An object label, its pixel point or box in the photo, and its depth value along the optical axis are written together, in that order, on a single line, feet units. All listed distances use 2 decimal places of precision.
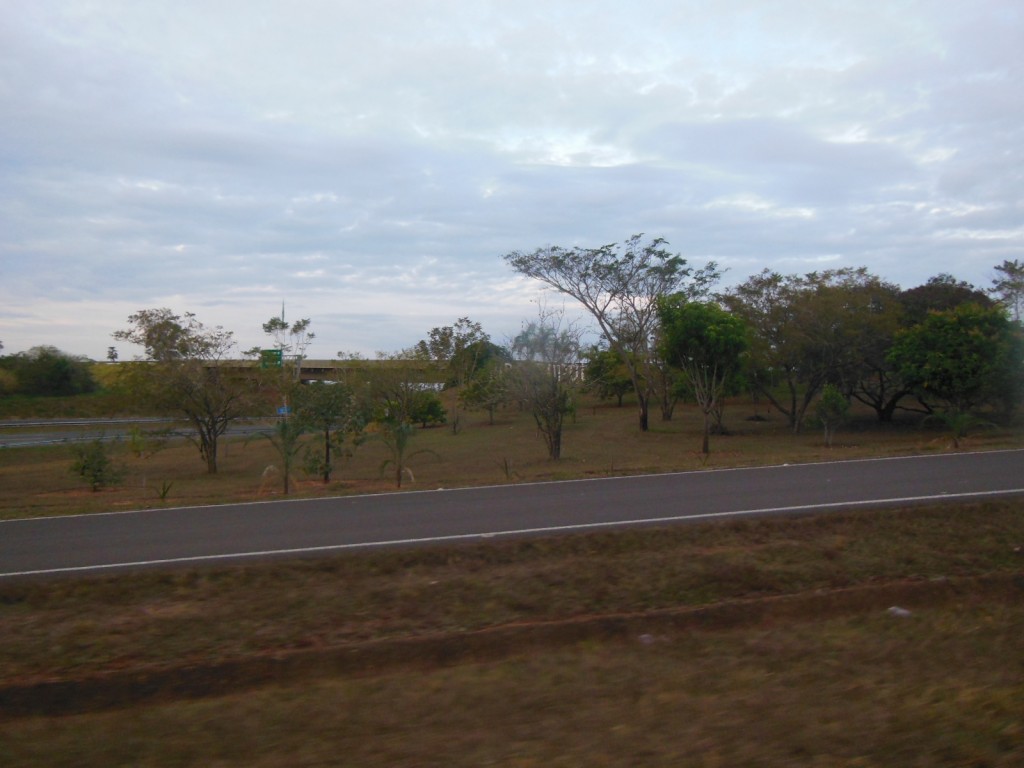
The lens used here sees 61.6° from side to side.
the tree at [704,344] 108.37
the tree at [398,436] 63.67
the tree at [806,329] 119.75
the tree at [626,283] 140.46
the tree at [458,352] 178.62
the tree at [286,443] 61.67
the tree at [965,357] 101.09
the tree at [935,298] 136.36
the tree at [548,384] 93.81
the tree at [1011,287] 138.21
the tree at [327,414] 78.07
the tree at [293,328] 138.86
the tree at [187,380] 103.86
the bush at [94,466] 78.69
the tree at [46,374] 198.49
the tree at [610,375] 157.69
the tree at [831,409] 102.42
